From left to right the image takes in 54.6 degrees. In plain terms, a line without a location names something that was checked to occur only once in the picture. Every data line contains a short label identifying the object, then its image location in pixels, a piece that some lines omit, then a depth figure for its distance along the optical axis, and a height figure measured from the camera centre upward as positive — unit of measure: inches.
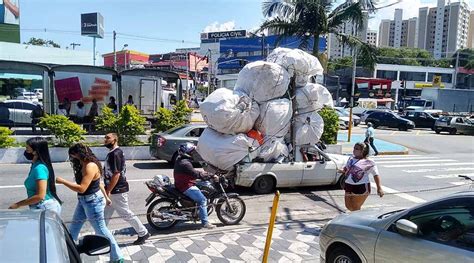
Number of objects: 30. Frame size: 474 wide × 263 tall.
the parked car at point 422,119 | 1505.9 -83.9
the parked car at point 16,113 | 813.9 -54.9
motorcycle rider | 297.2 -58.5
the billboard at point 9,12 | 2075.5 +322.4
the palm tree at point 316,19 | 810.8 +126.7
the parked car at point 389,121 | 1427.2 -88.9
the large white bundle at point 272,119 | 442.9 -28.5
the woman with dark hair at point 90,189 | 222.4 -50.7
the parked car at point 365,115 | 1546.8 -77.6
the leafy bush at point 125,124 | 634.8 -53.6
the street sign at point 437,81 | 3093.0 +86.0
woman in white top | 291.6 -53.9
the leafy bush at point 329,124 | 749.3 -54.2
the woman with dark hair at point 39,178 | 202.5 -42.4
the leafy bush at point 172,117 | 647.1 -43.1
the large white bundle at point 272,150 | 433.7 -57.5
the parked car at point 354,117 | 1485.1 -87.9
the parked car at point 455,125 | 1295.5 -86.8
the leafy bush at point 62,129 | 585.3 -58.0
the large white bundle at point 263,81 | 446.6 +7.6
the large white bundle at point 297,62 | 468.4 +28.3
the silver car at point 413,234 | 163.6 -55.0
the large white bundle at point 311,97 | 477.4 -7.0
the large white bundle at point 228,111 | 415.5 -21.5
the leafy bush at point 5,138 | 579.7 -71.6
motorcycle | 300.5 -78.1
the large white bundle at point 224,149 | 411.5 -54.6
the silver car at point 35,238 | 86.5 -32.2
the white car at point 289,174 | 417.7 -78.7
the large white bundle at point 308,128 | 466.3 -38.6
